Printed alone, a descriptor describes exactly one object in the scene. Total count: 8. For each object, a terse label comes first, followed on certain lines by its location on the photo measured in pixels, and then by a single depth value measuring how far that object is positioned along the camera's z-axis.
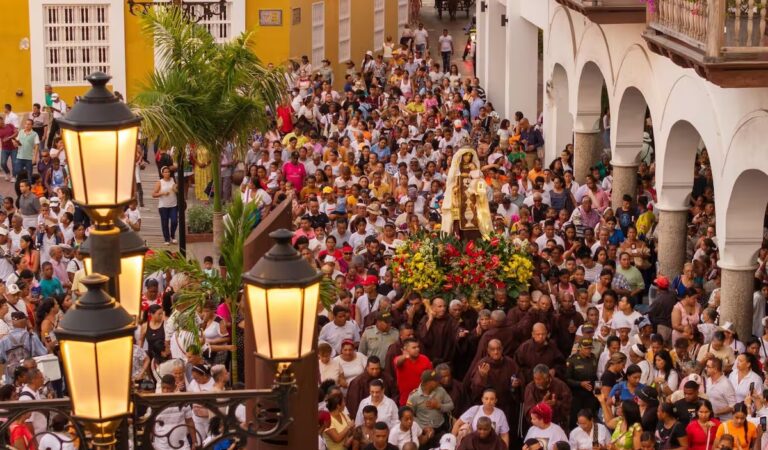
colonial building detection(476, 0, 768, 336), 16.19
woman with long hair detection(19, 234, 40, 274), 20.05
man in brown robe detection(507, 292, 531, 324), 16.75
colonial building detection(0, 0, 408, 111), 33.88
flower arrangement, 17.88
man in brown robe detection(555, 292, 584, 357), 16.83
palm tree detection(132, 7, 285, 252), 20.89
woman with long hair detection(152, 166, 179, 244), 23.58
